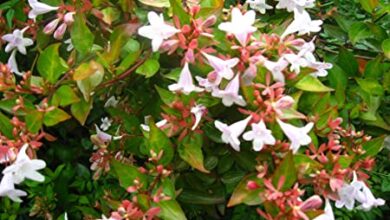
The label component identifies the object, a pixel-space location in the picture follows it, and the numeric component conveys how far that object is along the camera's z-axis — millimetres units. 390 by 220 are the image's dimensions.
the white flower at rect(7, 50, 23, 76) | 201
